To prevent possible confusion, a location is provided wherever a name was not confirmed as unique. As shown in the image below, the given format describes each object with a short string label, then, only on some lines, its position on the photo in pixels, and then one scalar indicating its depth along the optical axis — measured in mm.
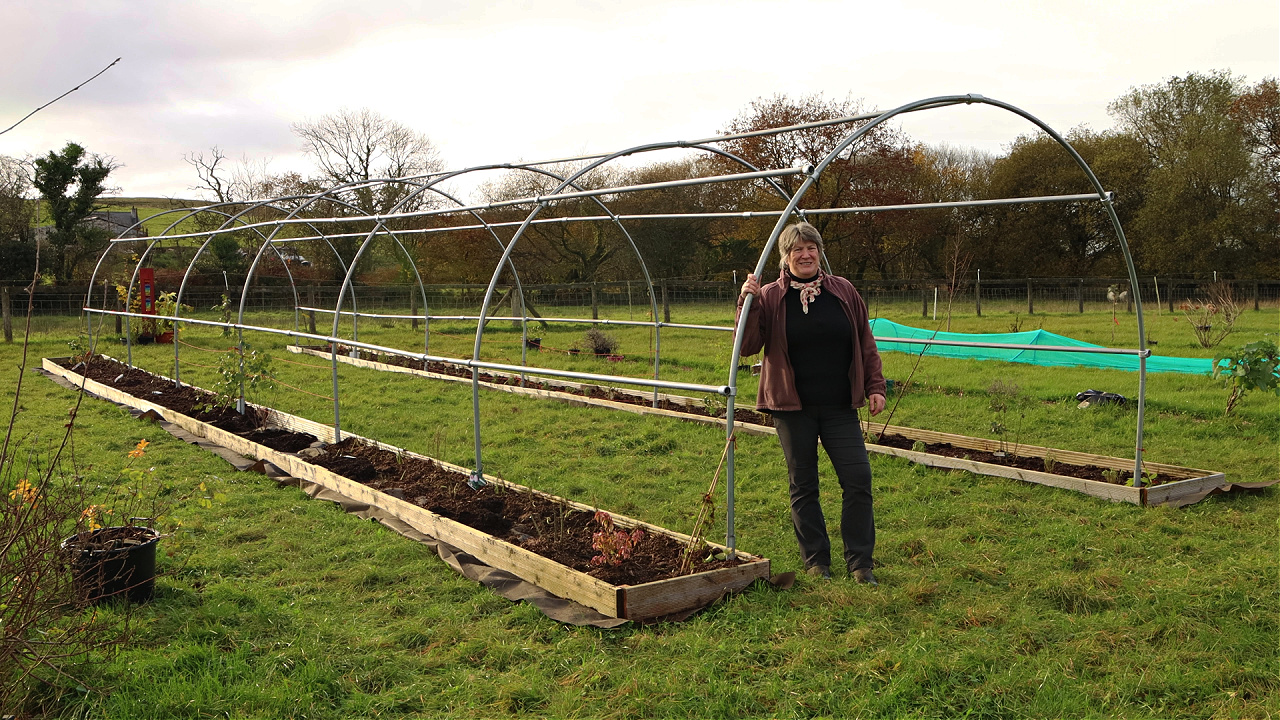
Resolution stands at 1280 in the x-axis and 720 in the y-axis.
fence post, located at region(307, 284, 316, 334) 16081
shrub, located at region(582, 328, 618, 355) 13016
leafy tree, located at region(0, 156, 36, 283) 21125
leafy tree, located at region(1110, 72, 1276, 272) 26031
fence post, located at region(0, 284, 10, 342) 14928
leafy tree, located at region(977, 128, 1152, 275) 28047
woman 3996
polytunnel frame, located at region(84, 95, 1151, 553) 3883
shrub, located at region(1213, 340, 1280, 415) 6828
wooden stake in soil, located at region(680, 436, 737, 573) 3891
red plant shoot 3928
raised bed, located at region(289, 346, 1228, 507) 5293
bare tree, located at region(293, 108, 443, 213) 28125
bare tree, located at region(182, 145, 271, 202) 30338
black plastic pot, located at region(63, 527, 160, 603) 3586
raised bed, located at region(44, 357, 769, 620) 3648
